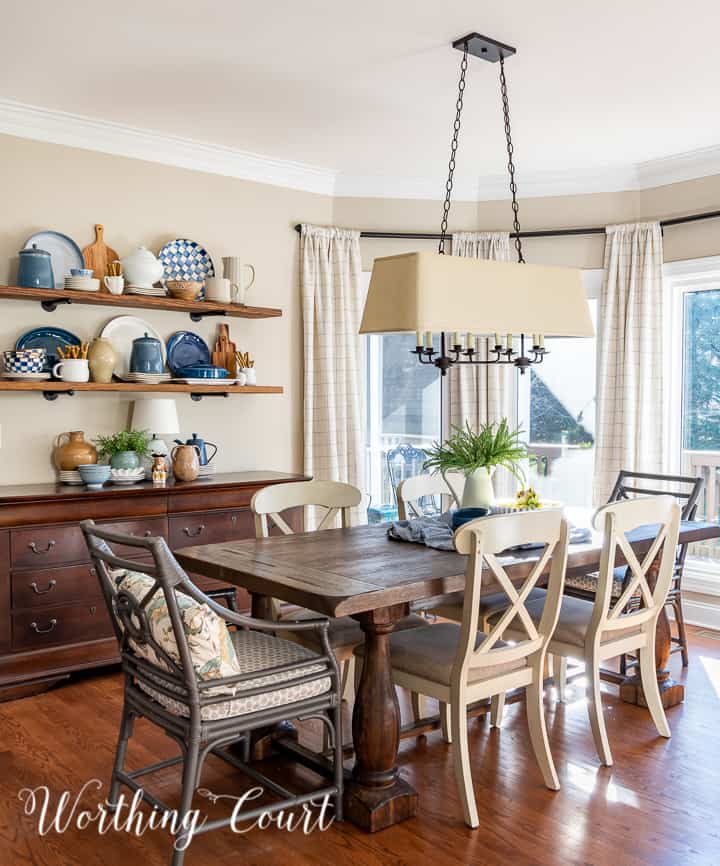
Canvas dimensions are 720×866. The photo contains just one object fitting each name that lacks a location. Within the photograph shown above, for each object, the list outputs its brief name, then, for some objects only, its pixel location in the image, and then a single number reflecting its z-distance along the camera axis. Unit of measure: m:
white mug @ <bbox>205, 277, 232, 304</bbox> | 4.70
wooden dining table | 2.56
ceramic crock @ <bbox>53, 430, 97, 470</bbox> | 4.28
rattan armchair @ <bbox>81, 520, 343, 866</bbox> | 2.30
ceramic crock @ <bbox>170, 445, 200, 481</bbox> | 4.49
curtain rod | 5.32
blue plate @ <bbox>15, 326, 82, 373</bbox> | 4.23
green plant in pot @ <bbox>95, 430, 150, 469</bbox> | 4.32
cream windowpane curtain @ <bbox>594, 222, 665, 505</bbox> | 5.11
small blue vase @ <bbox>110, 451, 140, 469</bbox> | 4.32
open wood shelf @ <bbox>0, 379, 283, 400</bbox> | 4.06
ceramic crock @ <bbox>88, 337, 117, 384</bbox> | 4.35
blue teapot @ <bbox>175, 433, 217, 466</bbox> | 4.67
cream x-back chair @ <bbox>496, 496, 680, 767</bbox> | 3.02
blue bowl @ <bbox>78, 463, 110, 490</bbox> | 4.15
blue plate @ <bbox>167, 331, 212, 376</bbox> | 4.77
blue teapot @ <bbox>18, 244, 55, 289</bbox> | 4.07
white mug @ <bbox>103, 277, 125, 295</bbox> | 4.28
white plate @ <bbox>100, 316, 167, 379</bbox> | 4.54
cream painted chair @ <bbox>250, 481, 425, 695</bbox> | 3.18
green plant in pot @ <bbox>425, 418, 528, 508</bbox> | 3.35
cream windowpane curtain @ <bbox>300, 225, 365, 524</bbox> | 5.30
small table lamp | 4.55
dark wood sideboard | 3.79
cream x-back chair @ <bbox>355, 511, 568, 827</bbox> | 2.60
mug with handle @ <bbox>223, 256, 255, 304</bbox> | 4.85
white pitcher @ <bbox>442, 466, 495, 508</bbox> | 3.46
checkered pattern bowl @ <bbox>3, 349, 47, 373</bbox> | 4.06
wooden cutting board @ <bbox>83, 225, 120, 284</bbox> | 4.43
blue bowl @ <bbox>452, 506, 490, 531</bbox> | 3.34
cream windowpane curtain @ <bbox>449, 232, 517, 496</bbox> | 5.57
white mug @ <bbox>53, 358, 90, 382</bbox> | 4.17
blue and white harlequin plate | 4.75
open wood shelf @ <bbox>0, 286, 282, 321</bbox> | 4.07
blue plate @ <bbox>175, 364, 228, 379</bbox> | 4.65
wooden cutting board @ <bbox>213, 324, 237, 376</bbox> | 4.96
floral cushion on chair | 2.32
